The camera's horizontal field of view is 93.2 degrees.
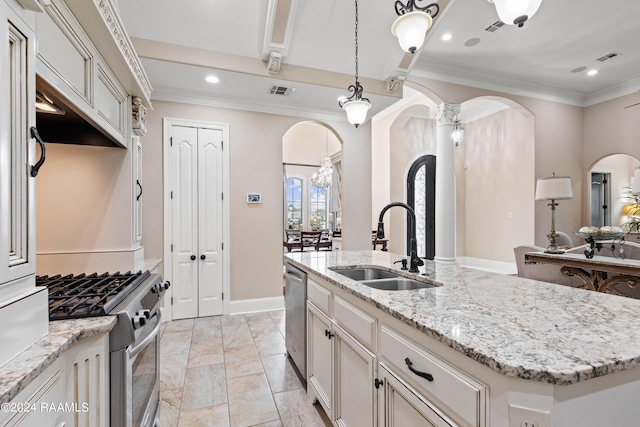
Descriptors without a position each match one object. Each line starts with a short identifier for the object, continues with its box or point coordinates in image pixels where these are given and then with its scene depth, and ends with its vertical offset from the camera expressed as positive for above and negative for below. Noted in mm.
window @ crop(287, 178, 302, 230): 8867 +381
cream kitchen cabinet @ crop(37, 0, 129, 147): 1258 +743
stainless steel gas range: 1167 -462
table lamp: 3989 +342
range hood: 1378 +542
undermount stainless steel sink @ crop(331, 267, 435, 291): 1862 -430
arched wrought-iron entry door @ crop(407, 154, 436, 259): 7527 +476
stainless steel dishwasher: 2281 -825
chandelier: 7875 +1095
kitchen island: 721 -365
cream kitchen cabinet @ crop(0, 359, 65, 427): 737 -512
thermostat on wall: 4180 +238
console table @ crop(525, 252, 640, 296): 2908 -556
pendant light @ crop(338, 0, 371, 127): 2672 +967
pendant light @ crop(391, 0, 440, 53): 1870 +1193
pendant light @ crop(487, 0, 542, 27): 1560 +1079
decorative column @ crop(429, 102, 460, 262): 4883 +455
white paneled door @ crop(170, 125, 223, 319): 3854 -65
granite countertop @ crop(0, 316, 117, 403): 744 -402
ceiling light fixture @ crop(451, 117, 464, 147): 4914 +1349
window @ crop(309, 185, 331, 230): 9012 +271
